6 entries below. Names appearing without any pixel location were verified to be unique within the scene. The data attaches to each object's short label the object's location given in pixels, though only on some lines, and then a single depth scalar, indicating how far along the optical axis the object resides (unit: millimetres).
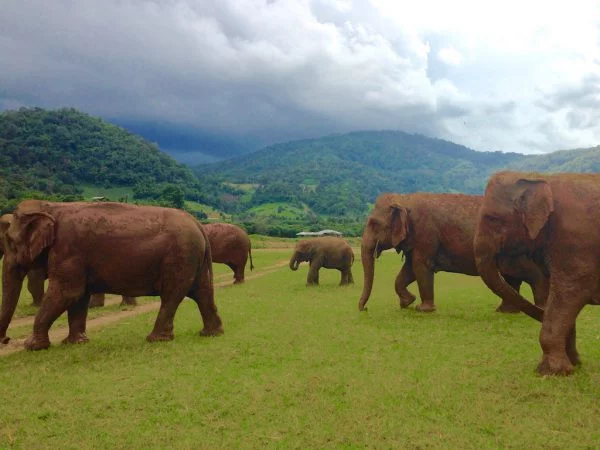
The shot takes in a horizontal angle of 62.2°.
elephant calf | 20547
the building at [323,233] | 76750
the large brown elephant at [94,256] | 8805
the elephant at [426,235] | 12086
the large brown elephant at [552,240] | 6379
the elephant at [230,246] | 21828
